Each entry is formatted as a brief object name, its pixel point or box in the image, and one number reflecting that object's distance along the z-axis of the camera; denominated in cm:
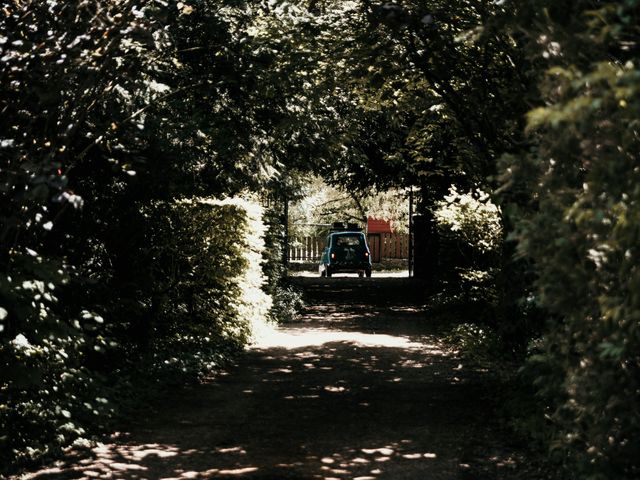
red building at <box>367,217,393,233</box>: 6238
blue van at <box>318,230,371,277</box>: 3556
